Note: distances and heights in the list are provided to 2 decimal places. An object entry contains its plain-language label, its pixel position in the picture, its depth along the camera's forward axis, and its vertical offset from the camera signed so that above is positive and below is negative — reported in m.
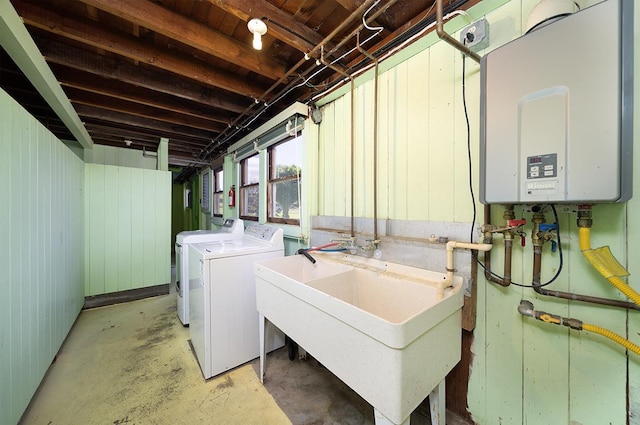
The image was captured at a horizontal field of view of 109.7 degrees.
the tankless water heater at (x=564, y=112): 0.73 +0.36
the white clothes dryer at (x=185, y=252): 2.43 -0.48
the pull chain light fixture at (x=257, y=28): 1.32 +1.09
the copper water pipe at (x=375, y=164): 1.59 +0.33
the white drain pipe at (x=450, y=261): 1.11 -0.27
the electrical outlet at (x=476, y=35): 1.14 +0.91
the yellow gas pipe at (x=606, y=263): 0.77 -0.19
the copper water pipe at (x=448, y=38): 0.99 +0.79
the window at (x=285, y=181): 2.43 +0.34
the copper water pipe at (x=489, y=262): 1.06 -0.25
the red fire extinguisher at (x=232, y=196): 3.81 +0.24
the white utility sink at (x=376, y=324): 0.85 -0.56
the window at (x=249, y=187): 3.34 +0.36
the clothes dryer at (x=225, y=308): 1.75 -0.81
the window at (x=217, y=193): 4.68 +0.35
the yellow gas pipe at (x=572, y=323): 0.80 -0.45
